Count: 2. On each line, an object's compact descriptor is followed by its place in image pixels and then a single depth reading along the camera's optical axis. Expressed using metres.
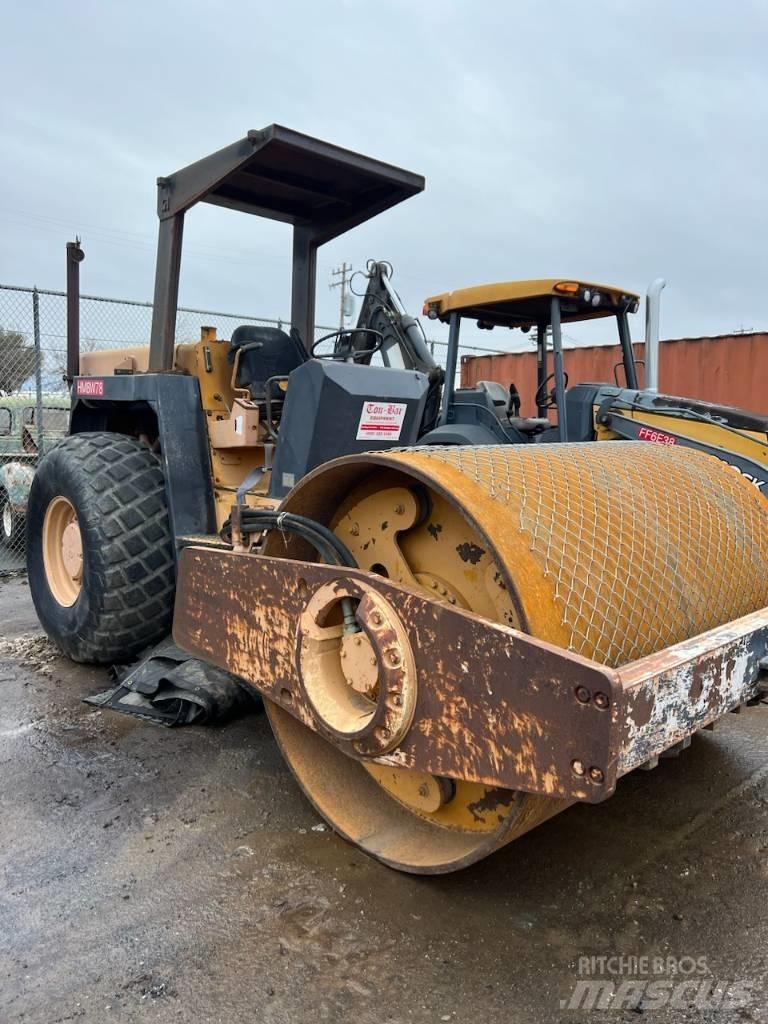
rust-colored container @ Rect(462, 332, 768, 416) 10.55
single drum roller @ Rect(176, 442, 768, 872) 1.60
